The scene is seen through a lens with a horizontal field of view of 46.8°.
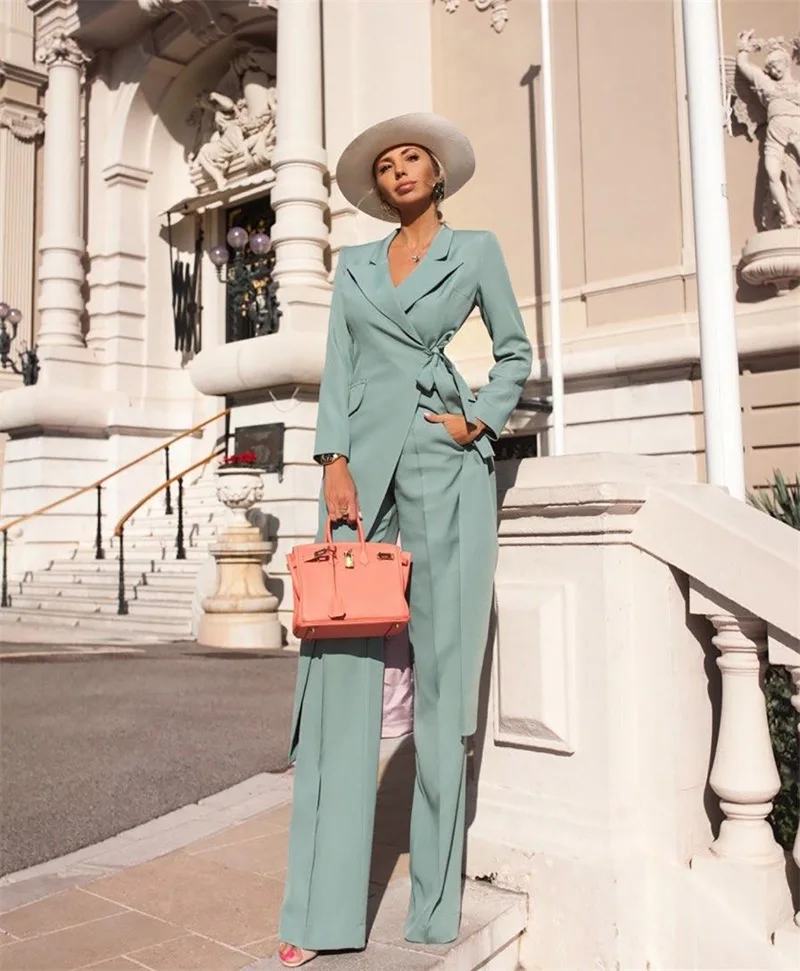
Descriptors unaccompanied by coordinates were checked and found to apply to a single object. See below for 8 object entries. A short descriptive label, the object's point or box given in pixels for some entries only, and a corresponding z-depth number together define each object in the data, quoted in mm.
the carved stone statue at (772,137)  8594
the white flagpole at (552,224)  7793
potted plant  9625
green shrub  2910
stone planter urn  9164
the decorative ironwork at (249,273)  13602
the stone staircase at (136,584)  10586
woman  2404
